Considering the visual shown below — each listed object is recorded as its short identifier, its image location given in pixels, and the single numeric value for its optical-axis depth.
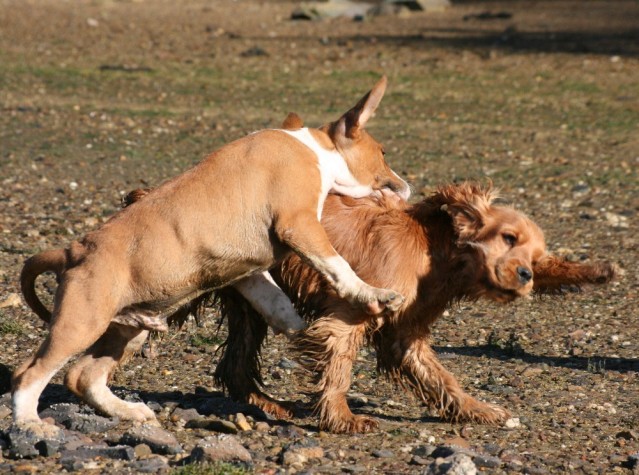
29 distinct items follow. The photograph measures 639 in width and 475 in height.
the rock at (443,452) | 11.60
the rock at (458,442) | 12.38
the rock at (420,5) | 62.31
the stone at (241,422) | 12.66
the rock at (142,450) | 11.43
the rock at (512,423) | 13.16
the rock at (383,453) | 11.87
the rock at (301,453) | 11.51
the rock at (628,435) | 12.77
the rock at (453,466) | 10.83
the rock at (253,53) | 44.53
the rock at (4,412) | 12.33
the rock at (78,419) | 12.19
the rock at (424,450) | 11.95
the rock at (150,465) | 11.03
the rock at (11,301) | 17.12
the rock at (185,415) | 12.86
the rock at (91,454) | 11.16
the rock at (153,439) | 11.56
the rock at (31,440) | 11.30
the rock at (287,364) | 15.41
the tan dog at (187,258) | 11.68
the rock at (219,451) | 11.16
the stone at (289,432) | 12.54
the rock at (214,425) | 12.48
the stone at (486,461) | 11.62
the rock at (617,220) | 23.09
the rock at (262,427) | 12.73
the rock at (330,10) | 59.06
